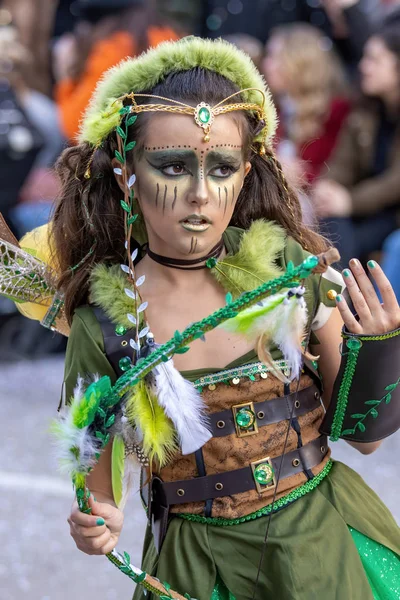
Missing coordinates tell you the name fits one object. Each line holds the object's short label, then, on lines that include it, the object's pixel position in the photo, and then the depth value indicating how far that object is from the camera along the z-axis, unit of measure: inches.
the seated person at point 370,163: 414.6
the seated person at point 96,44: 443.5
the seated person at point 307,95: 429.1
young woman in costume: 147.6
